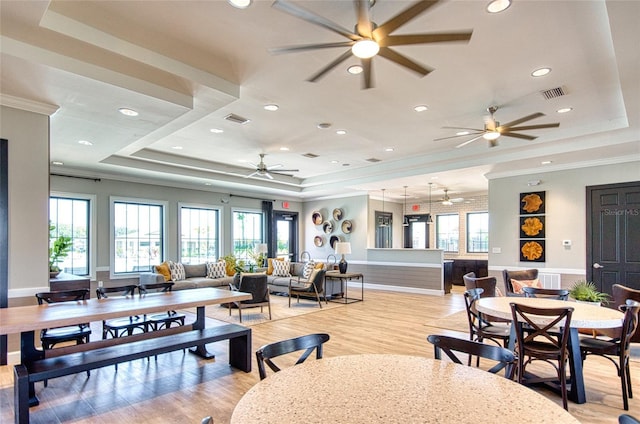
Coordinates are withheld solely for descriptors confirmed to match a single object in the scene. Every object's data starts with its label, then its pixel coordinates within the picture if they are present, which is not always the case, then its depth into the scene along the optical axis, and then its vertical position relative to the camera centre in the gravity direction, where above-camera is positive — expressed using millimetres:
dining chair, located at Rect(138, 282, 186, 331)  4195 -1130
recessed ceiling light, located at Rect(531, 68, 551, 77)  3721 +1514
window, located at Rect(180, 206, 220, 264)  9405 -349
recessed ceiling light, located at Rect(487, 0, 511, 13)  2654 +1571
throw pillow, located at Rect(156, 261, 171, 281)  7879 -1056
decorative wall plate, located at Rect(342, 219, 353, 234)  11031 -170
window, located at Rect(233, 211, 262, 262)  10562 -331
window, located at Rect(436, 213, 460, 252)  12000 -411
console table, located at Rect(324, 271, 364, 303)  7879 -1247
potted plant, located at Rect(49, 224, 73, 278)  6102 -482
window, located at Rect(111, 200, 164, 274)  8258 -315
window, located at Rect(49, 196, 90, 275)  7414 -86
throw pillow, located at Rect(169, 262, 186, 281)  8117 -1114
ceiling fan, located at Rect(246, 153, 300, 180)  7222 +1031
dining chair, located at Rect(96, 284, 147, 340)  3898 -1108
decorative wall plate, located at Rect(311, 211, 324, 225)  11826 +102
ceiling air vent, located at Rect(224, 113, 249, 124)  5062 +1453
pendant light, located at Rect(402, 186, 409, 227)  12829 +137
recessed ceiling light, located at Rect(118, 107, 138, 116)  3979 +1226
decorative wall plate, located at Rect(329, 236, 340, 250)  11353 -609
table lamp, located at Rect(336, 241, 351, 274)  9031 -683
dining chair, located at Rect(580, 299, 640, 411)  2936 -1099
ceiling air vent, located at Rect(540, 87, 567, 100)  4211 +1478
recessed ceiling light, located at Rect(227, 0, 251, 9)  2637 +1586
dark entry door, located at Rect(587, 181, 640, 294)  6035 -285
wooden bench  2600 -1153
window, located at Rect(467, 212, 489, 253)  11297 -398
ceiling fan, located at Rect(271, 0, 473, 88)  2211 +1242
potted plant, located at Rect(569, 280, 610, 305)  4688 -990
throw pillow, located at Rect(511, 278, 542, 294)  5509 -990
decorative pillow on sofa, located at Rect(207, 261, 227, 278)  8750 -1156
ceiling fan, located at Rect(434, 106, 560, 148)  4461 +1128
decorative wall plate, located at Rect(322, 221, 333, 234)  11523 -204
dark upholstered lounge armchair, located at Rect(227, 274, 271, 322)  6064 -1144
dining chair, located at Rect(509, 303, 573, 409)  2780 -923
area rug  6215 -1688
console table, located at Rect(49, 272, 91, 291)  5465 -916
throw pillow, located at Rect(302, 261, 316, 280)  8354 -1101
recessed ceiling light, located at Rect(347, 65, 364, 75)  3626 +1518
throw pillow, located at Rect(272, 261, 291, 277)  9057 -1189
